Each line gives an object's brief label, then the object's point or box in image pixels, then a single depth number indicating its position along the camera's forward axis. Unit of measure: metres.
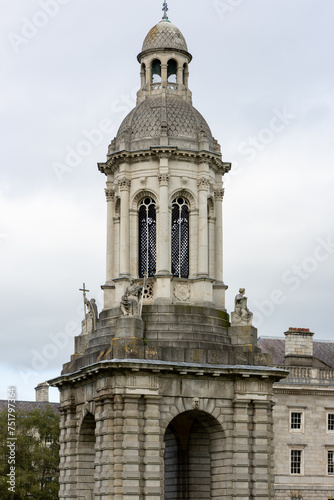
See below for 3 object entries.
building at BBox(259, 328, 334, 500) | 67.94
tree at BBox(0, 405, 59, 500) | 74.56
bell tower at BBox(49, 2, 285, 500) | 39.00
